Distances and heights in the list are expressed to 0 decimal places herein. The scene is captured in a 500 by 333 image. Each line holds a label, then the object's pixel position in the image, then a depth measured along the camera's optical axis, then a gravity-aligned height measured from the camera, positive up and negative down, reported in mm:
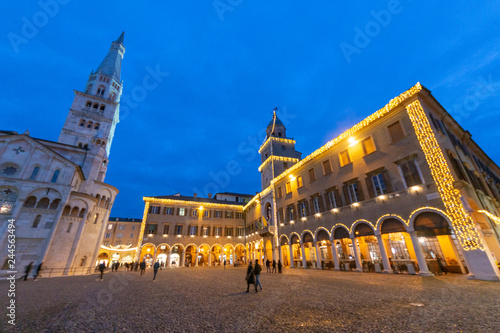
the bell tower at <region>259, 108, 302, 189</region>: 33531 +16348
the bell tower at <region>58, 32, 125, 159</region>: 40188 +30252
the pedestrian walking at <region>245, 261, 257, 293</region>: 9414 -908
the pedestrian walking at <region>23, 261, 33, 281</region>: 17547 -1033
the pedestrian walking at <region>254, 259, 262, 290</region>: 9569 -718
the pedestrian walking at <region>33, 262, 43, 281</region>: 18516 -1162
